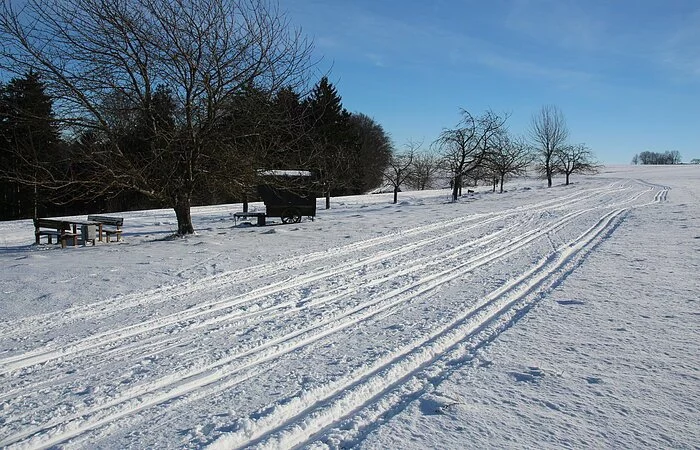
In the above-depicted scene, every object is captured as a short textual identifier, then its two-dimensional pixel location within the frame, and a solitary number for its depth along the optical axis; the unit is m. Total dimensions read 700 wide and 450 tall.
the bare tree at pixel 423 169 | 43.09
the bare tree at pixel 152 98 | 11.28
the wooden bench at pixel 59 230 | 12.94
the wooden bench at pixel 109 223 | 13.91
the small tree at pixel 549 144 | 53.94
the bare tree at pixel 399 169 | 36.44
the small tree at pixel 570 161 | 54.47
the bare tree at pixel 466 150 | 32.41
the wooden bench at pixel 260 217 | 17.72
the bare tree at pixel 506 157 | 32.85
